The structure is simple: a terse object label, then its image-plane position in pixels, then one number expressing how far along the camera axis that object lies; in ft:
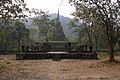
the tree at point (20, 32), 73.67
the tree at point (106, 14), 27.50
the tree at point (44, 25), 69.38
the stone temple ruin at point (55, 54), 35.73
